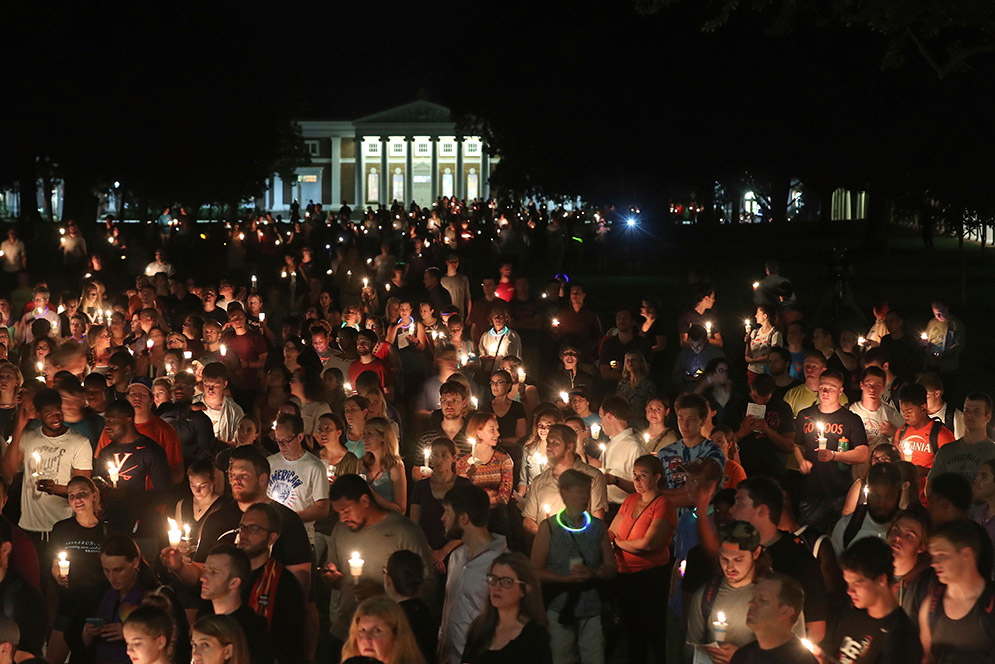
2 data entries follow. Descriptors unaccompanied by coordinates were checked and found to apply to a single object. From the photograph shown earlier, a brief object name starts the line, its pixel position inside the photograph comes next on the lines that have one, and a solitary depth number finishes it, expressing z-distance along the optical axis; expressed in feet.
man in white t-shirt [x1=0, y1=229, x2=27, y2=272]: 78.23
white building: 497.46
